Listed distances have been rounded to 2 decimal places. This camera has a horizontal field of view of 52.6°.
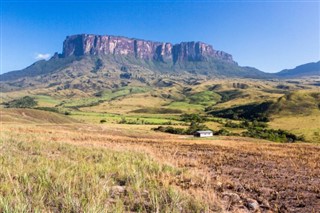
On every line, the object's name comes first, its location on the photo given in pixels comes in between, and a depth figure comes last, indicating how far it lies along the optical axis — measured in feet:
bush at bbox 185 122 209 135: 320.17
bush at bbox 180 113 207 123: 478.31
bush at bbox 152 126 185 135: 313.77
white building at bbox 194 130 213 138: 272.31
